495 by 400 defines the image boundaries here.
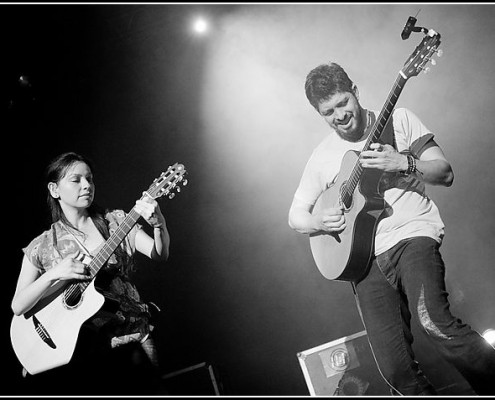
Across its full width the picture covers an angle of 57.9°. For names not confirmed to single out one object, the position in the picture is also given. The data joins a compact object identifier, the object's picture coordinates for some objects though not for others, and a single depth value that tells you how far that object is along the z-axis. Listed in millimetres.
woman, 2652
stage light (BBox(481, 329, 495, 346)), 2855
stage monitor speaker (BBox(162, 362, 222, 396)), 3287
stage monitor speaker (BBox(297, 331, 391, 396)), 2961
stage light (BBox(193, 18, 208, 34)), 3956
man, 2053
